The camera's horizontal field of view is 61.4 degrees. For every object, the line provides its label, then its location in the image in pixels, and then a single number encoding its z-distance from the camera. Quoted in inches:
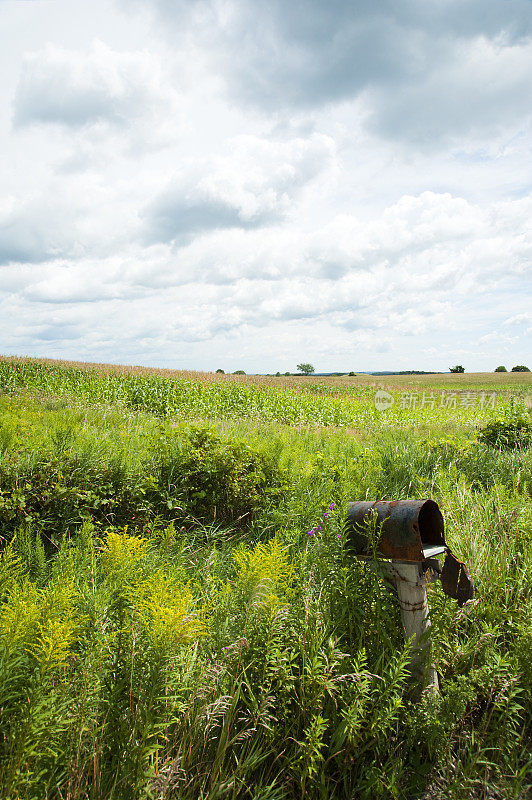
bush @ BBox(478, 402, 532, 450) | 359.9
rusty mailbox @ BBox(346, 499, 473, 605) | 87.0
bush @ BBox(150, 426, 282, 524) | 196.7
